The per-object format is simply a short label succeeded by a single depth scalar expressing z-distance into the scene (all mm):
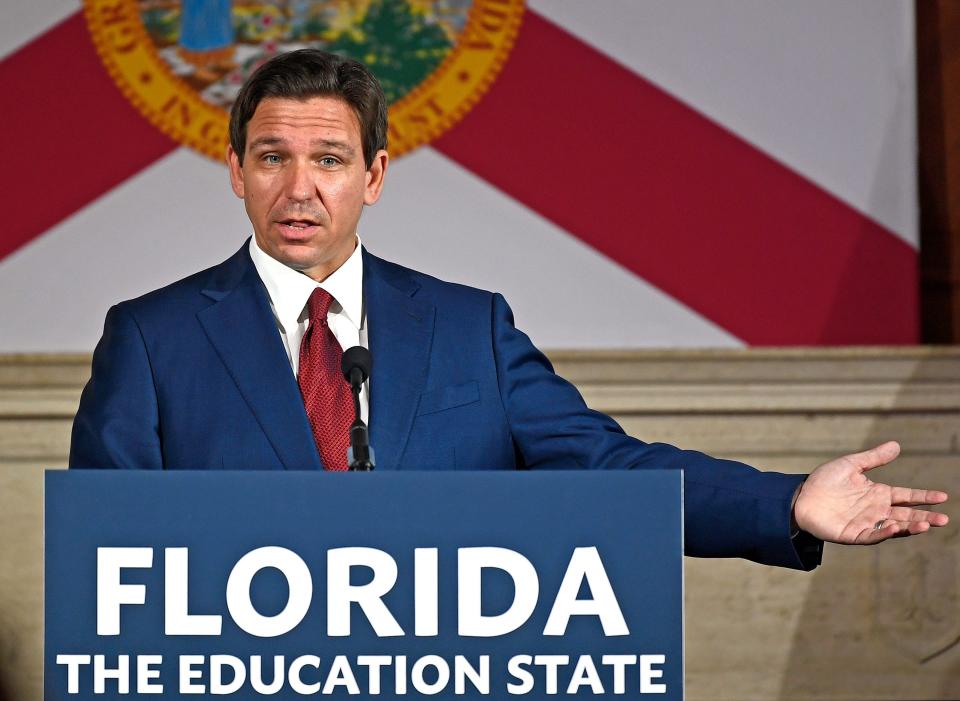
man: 6647
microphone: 6463
